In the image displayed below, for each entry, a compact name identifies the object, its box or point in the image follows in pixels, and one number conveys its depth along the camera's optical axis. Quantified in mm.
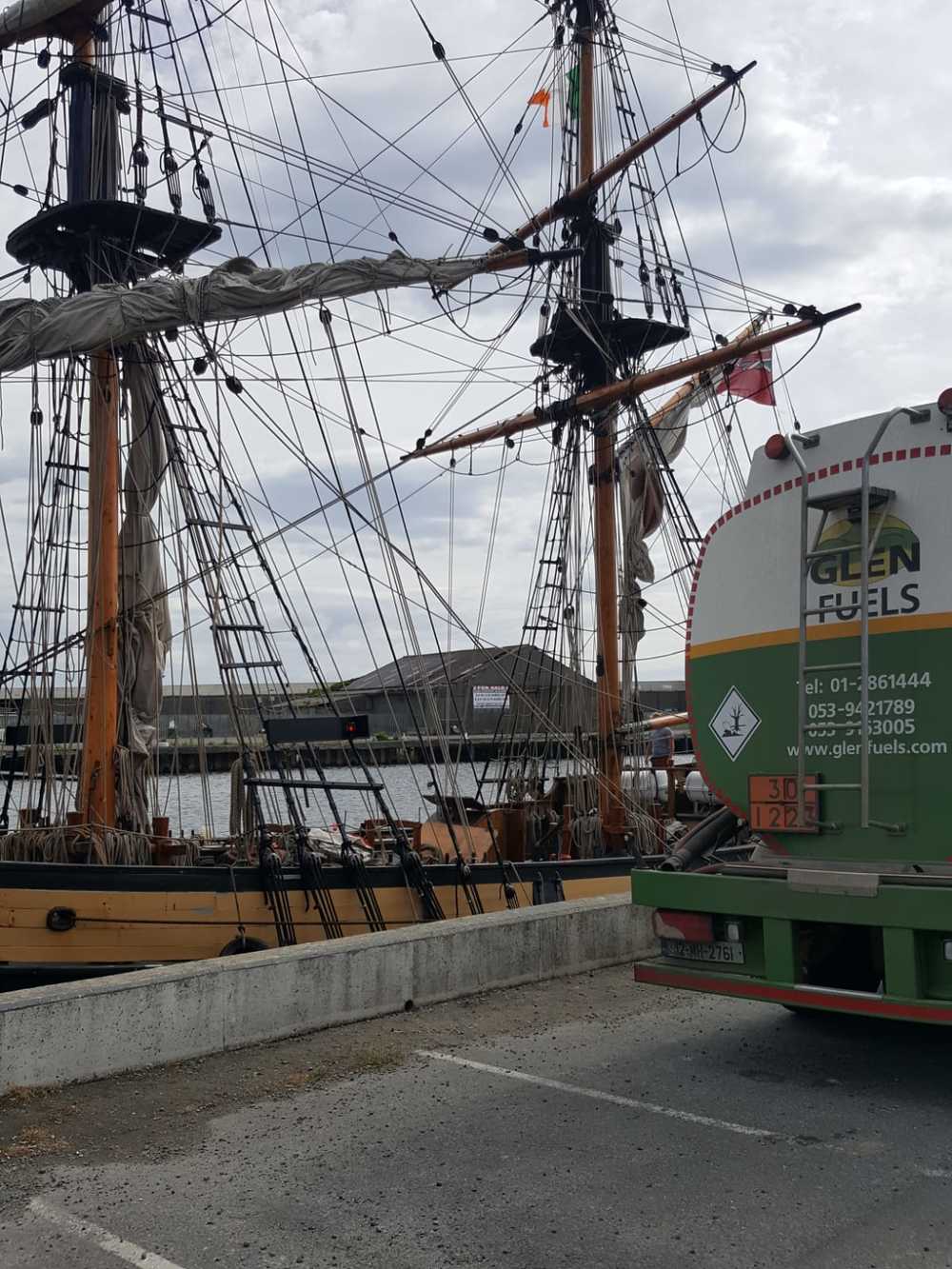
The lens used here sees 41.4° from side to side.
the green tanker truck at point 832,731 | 6129
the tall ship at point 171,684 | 11961
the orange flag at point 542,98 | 23406
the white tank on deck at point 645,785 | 19219
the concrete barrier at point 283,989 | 6207
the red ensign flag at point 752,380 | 24062
